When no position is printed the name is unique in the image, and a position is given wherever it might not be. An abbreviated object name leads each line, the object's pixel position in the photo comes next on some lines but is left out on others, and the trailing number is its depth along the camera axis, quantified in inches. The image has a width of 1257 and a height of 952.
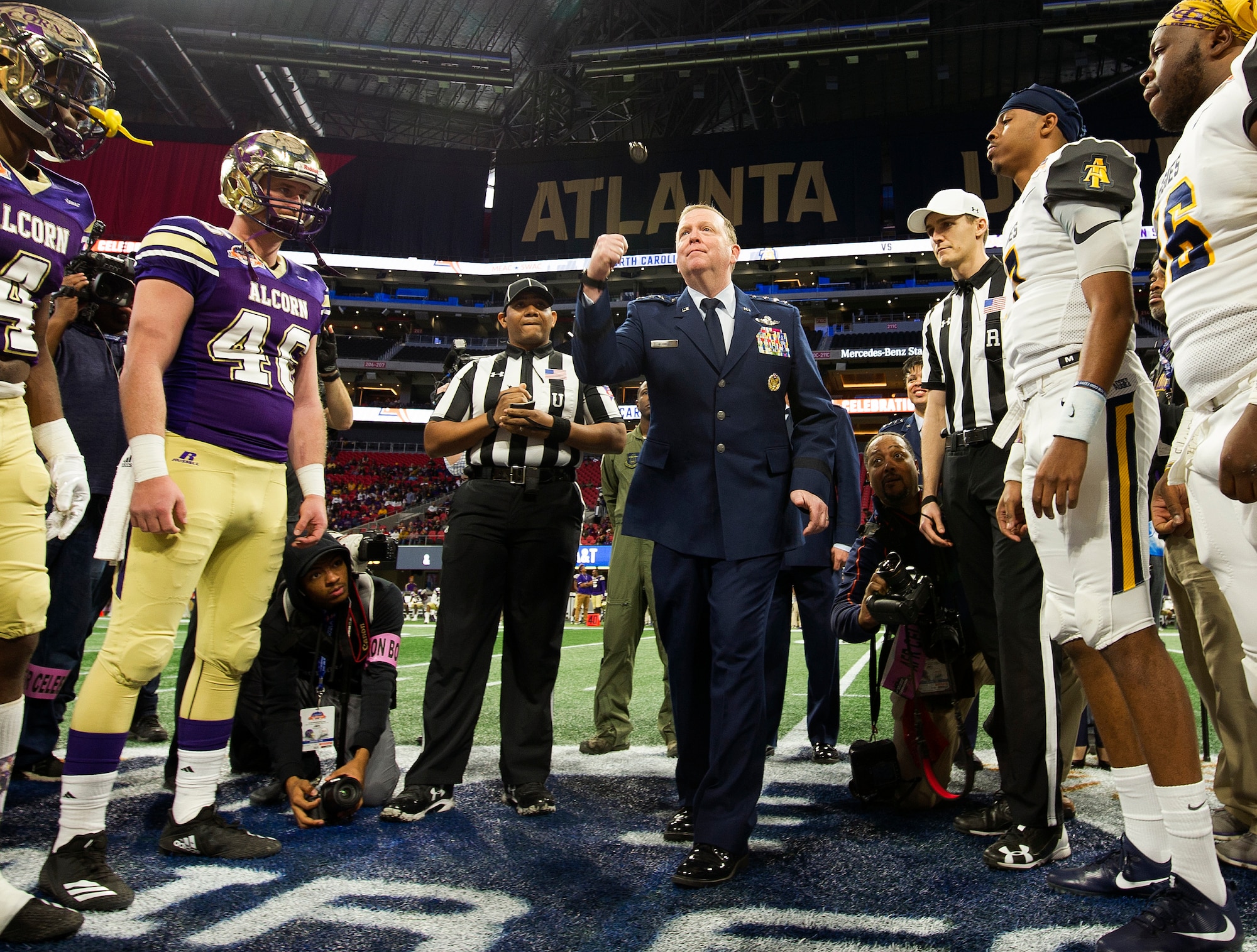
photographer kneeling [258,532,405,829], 117.3
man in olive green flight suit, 170.9
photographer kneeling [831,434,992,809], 117.0
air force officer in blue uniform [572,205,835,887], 98.0
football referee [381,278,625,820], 124.3
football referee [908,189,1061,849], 98.8
